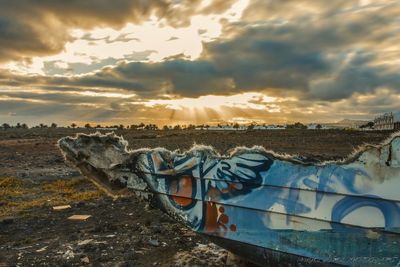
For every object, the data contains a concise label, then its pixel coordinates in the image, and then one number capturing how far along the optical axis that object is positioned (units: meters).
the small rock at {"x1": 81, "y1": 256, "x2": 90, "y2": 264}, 6.51
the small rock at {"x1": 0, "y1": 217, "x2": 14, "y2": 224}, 8.88
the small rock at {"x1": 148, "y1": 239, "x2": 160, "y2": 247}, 7.25
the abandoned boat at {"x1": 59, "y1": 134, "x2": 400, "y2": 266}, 4.32
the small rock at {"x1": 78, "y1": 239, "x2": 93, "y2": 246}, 7.35
